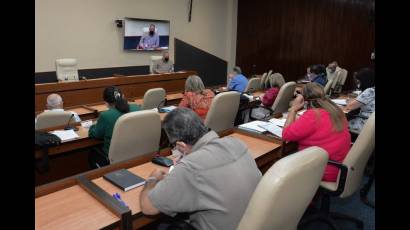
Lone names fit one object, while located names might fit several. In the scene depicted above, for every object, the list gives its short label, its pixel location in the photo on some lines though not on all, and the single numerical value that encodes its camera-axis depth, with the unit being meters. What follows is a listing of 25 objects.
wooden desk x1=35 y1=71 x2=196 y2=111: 4.43
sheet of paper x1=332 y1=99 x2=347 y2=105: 4.47
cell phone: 2.00
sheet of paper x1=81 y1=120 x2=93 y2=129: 3.16
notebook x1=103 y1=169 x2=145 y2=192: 1.70
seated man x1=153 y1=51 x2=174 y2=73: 6.50
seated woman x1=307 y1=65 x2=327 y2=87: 5.34
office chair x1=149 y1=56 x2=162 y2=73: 6.46
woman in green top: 2.71
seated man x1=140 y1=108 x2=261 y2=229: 1.32
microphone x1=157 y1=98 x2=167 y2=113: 4.37
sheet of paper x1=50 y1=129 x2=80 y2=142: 2.72
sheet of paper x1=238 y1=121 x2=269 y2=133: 2.66
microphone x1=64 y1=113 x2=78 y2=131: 2.99
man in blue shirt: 5.69
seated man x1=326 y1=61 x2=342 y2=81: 7.15
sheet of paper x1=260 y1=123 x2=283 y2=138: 2.61
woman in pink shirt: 2.25
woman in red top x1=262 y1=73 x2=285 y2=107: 4.51
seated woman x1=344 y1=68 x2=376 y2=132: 3.41
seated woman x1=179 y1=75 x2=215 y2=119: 3.54
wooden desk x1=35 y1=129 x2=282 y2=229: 1.38
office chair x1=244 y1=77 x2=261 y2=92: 6.18
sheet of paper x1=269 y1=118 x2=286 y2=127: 2.91
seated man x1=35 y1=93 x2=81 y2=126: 3.55
